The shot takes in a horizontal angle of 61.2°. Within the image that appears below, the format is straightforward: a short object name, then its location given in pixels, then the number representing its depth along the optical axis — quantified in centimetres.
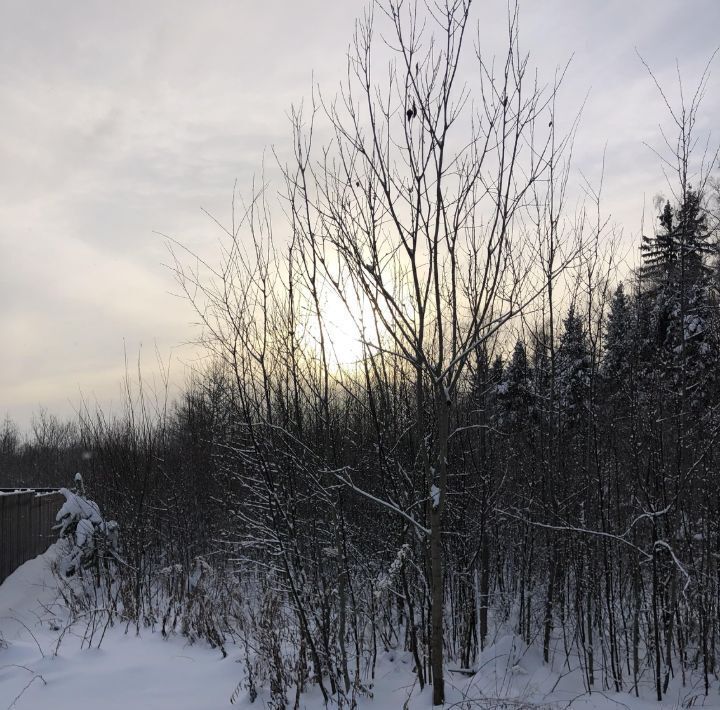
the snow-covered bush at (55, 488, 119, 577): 1329
